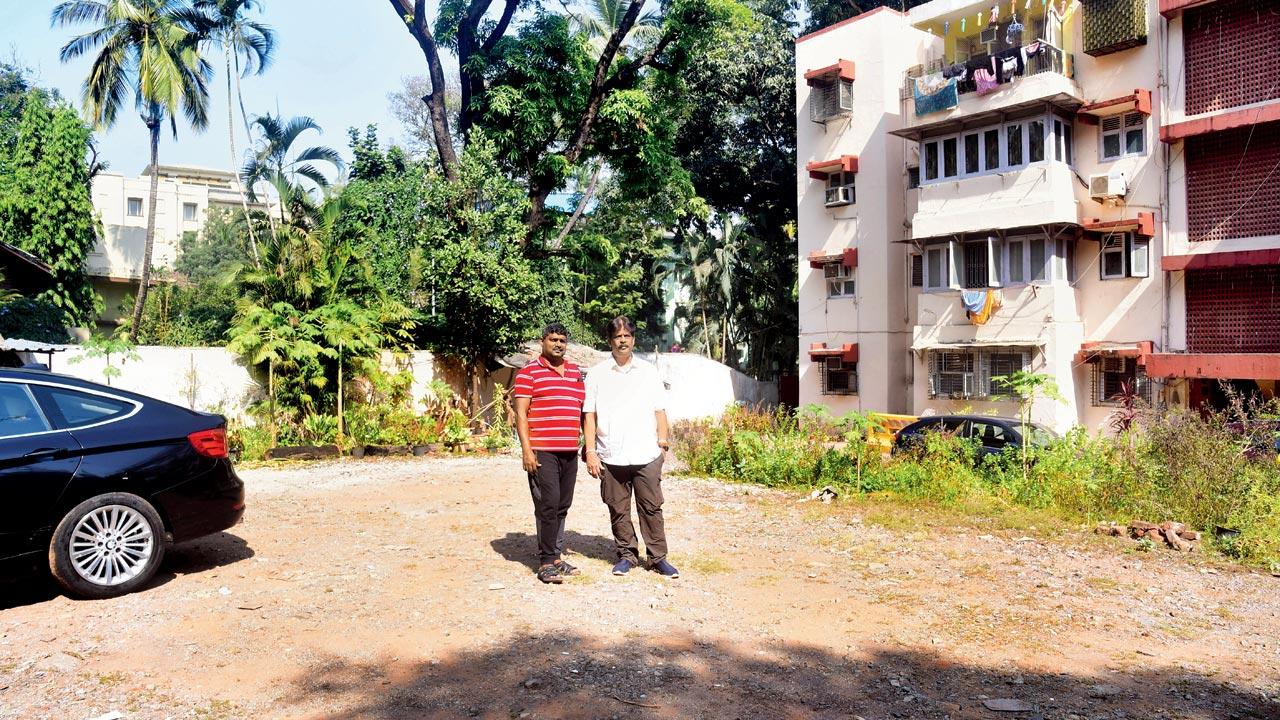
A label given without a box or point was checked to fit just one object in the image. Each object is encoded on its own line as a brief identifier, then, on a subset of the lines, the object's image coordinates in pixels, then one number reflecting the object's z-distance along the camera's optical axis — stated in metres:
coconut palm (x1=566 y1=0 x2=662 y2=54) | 27.21
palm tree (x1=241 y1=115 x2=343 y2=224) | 28.61
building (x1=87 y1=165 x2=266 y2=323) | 32.88
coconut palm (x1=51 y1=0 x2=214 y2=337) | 24.98
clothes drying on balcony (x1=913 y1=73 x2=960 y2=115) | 22.12
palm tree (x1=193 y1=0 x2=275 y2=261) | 26.05
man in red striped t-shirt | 6.86
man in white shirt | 6.89
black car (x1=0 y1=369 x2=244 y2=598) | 6.06
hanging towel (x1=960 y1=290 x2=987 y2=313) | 21.98
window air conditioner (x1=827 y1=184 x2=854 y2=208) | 25.75
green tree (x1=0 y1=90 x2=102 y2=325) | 24.25
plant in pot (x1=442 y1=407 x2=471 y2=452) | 17.11
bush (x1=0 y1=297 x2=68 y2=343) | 22.16
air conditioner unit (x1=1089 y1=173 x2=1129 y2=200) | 20.44
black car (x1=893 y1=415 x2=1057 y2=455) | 12.78
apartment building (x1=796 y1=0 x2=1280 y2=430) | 19.22
